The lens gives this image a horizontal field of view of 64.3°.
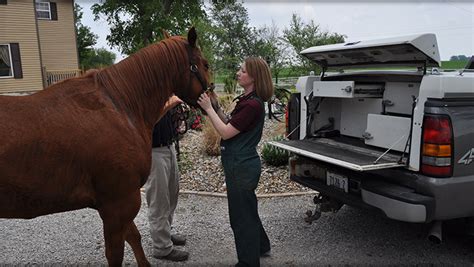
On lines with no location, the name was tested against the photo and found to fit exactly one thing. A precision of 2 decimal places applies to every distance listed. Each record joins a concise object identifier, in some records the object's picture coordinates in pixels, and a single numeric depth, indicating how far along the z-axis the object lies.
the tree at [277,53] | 22.88
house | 17.77
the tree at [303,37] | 20.25
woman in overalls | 2.81
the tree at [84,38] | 33.81
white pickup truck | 2.73
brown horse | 2.13
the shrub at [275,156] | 5.92
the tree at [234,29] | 39.09
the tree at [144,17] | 19.11
